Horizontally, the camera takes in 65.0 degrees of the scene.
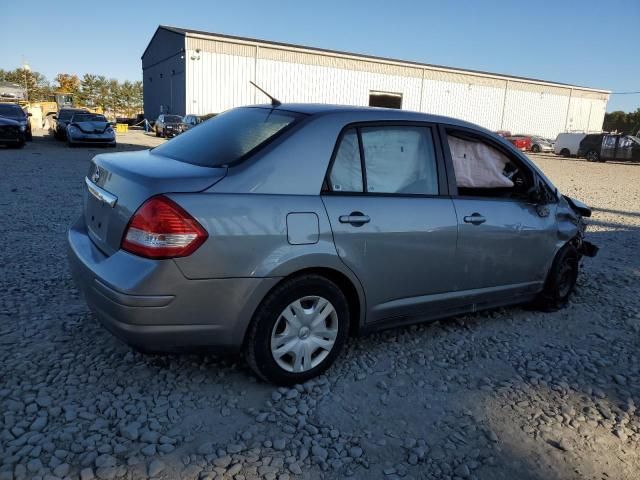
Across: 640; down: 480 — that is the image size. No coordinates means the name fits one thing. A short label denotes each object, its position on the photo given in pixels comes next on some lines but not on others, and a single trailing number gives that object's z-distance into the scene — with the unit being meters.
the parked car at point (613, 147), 33.12
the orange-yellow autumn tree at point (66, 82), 84.00
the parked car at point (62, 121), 21.56
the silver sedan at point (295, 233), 2.59
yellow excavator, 32.50
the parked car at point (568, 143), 36.22
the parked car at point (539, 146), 42.00
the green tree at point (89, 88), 82.38
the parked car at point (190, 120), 31.39
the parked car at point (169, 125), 31.58
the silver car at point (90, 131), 19.38
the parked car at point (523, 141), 40.47
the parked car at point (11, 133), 16.86
